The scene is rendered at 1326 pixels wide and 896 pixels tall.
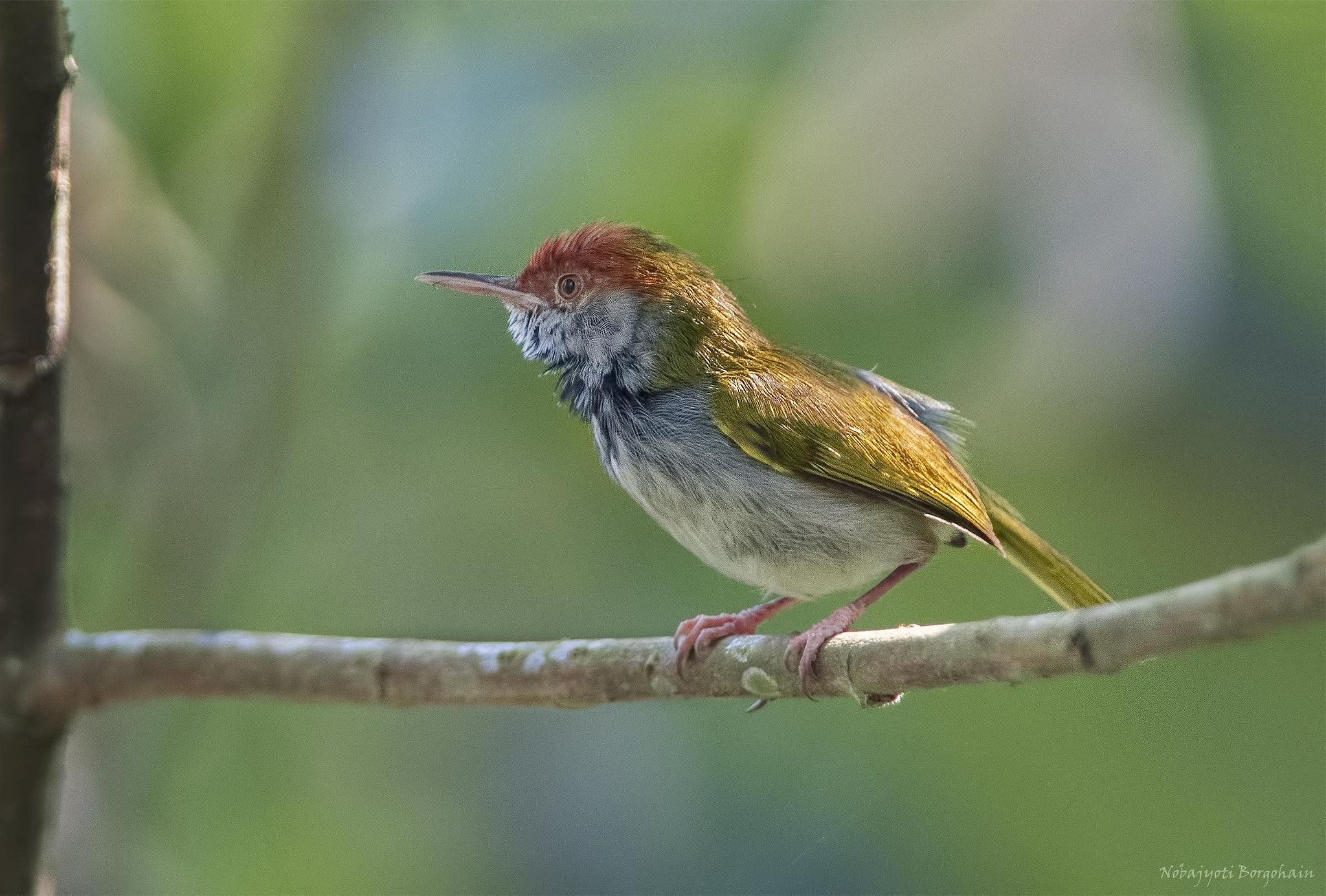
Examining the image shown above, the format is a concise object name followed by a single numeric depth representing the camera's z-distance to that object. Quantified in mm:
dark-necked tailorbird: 5859
